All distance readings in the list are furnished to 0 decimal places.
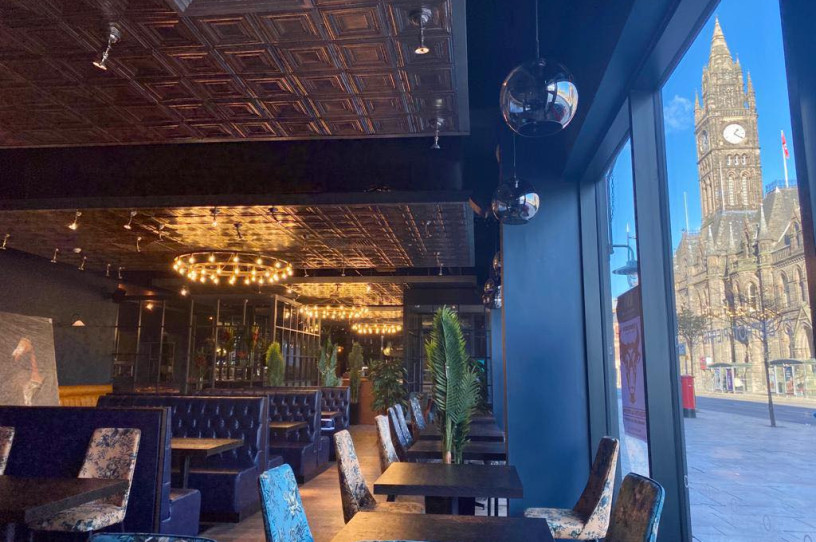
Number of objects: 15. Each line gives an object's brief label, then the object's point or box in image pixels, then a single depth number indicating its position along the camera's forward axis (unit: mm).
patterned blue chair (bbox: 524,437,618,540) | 3467
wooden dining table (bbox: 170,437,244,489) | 4742
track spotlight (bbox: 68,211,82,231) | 7657
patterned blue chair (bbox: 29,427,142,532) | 3848
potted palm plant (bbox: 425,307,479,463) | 4992
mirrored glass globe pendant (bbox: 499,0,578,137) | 2416
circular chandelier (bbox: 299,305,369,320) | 17062
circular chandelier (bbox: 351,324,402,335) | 21381
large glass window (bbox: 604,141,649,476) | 3818
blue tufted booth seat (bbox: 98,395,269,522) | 5562
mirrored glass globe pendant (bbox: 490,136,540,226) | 4199
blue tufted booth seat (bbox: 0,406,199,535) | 4281
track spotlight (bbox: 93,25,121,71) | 3844
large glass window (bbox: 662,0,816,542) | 2035
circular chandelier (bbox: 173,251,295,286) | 10219
